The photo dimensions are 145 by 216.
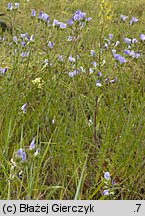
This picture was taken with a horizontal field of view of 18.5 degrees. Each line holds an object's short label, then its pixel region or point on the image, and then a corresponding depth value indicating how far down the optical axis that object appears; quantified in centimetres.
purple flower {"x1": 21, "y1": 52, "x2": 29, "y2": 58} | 238
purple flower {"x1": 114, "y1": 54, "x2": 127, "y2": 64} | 210
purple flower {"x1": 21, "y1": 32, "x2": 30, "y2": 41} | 238
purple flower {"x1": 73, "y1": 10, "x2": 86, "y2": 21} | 205
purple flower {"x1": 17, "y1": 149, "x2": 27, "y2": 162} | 125
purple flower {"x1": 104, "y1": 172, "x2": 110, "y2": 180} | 145
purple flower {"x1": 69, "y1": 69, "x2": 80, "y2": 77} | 223
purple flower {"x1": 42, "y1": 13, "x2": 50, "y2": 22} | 214
